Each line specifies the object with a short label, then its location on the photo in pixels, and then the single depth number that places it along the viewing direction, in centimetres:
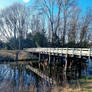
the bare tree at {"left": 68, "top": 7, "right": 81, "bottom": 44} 3454
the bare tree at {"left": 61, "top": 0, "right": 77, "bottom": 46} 3130
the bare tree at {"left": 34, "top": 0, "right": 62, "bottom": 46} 3162
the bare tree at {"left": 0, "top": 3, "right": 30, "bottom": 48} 3878
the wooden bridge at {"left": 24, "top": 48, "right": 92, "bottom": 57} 1241
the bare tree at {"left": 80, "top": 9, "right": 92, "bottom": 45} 3449
